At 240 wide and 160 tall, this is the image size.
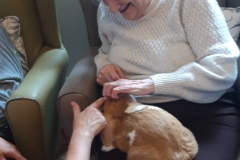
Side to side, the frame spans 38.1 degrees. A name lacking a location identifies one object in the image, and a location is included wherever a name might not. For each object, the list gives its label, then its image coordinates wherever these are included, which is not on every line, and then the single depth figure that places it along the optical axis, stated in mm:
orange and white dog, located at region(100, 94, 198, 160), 1001
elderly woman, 1183
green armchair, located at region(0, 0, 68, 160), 1239
